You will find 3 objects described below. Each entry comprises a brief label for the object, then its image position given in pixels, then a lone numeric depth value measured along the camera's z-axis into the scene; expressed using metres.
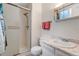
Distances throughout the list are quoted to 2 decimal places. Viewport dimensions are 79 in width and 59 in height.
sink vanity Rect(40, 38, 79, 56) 1.00
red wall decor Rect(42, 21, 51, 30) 1.16
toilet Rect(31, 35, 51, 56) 1.12
